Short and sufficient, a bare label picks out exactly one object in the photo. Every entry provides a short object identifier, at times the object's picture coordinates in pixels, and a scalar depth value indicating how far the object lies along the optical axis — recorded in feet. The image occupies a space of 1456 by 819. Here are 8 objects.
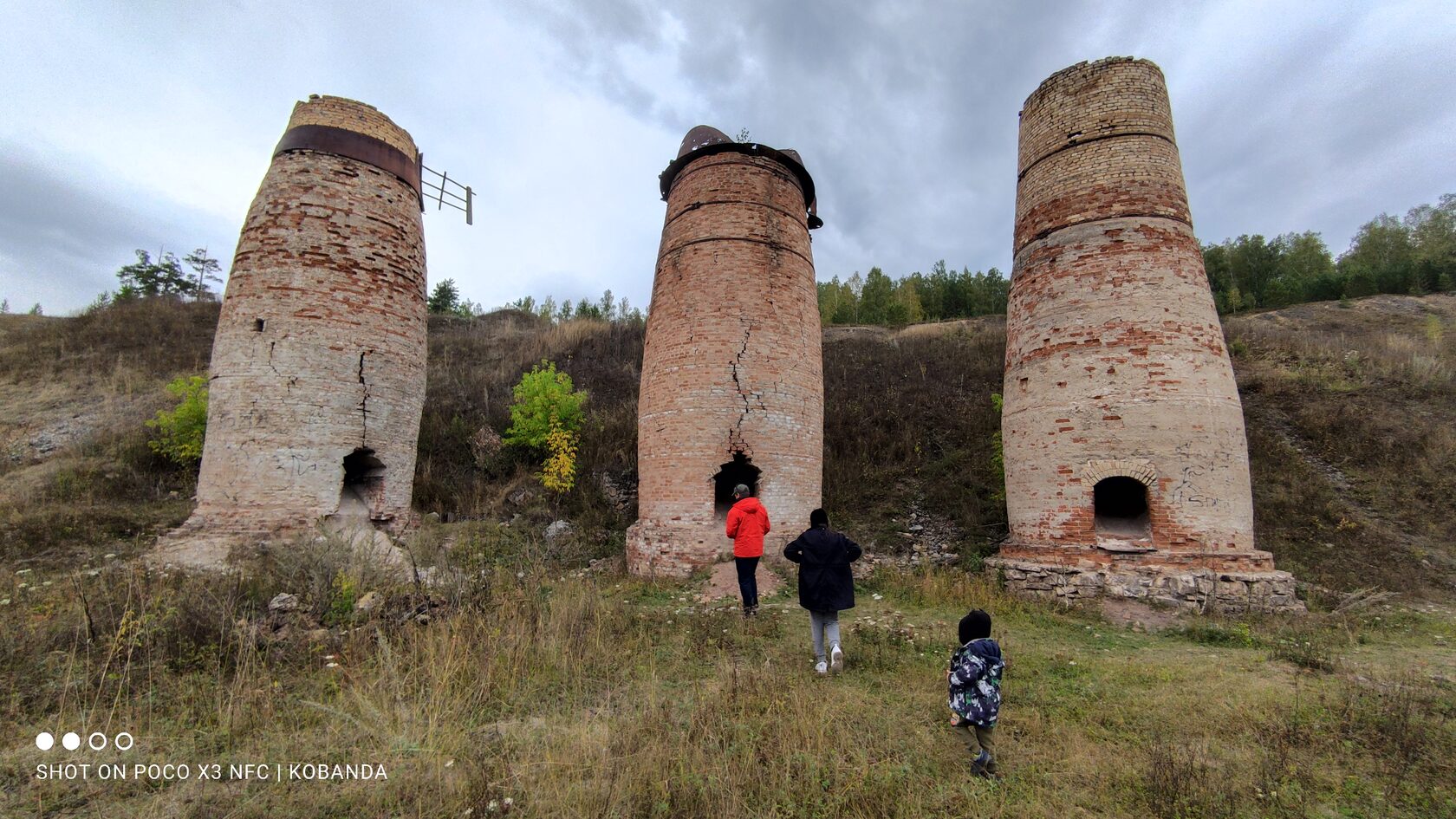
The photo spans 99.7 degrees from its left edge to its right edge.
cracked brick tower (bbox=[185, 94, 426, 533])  23.45
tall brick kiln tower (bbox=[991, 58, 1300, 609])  24.43
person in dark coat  16.08
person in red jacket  21.43
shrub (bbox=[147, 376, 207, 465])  42.11
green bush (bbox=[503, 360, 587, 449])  48.65
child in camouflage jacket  11.23
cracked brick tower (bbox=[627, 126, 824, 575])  28.60
